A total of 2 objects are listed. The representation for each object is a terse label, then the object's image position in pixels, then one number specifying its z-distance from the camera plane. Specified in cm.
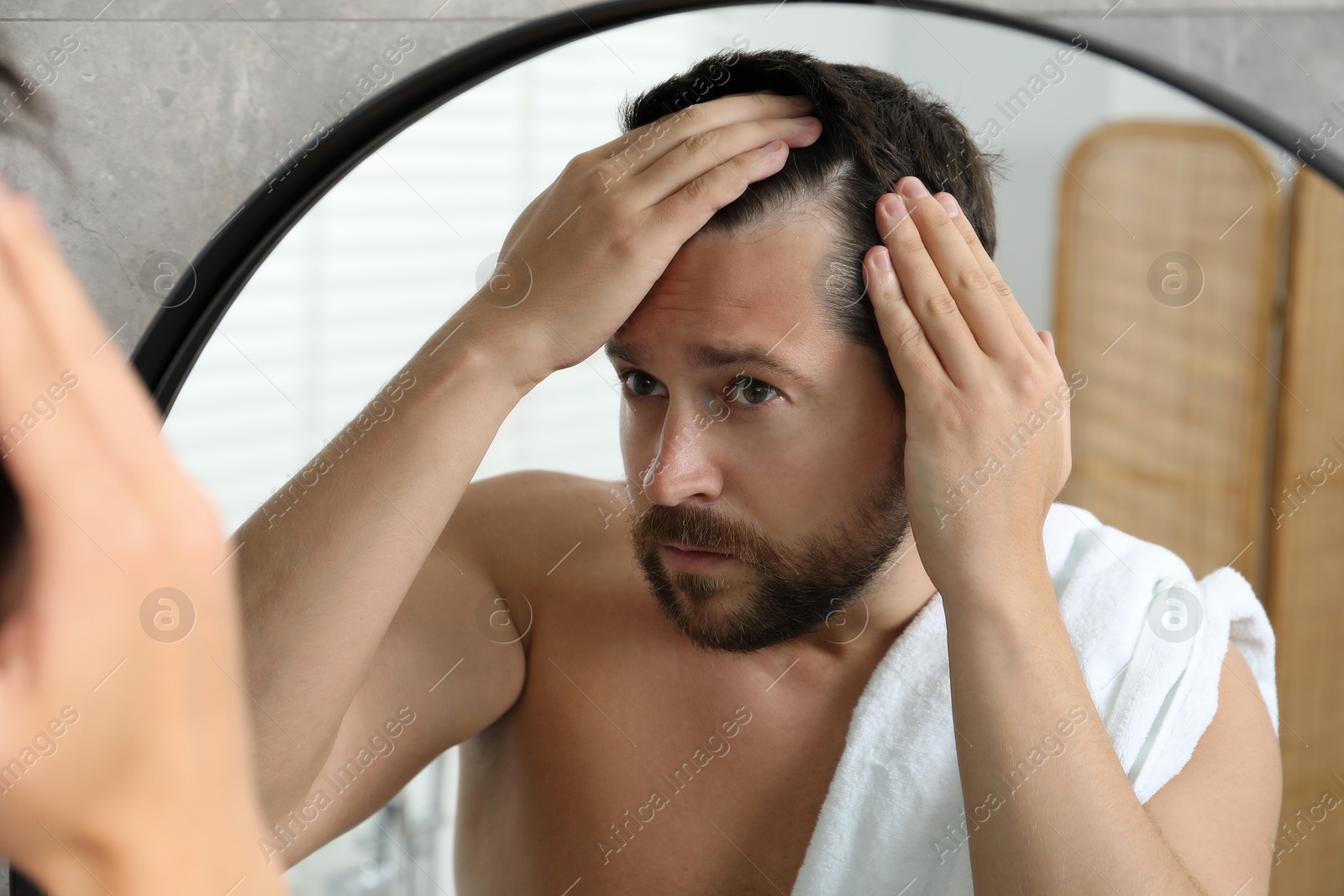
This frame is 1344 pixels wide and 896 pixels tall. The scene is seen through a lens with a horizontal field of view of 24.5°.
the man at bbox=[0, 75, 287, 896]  82
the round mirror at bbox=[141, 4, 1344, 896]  152
